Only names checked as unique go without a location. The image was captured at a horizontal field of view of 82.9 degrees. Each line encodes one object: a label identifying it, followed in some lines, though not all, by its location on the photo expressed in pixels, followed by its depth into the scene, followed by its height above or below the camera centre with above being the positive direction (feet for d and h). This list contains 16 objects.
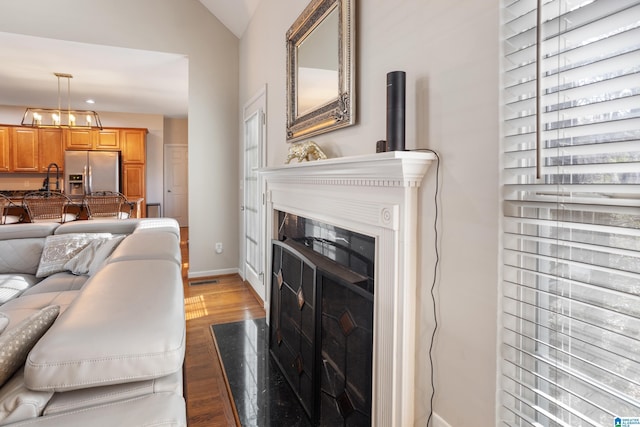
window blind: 2.49 -0.08
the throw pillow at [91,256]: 8.45 -1.37
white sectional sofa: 2.61 -1.23
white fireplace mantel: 4.11 -0.77
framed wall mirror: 5.72 +2.49
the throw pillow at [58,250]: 8.84 -1.27
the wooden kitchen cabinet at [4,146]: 22.02 +3.25
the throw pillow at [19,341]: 2.88 -1.21
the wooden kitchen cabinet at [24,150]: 22.26 +3.09
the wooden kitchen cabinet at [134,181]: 24.23 +1.28
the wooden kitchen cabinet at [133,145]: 24.11 +3.69
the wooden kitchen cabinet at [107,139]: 23.70 +3.97
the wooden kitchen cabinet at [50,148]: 22.79 +3.28
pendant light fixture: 15.81 +3.65
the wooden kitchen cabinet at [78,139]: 23.12 +3.93
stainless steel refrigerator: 22.61 +1.78
